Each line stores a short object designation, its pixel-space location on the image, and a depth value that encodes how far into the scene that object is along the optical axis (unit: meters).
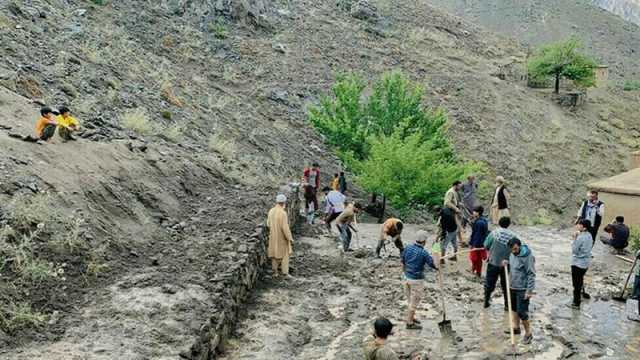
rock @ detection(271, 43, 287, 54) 34.91
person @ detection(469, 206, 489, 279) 12.18
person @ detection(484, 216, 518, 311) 9.64
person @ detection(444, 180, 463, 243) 13.21
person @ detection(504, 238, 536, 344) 8.79
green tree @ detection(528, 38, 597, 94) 41.69
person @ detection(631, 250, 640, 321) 10.22
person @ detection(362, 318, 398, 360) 6.17
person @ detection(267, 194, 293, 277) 11.77
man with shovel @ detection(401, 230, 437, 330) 9.41
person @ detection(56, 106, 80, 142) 11.99
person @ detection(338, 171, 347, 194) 19.72
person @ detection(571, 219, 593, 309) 10.09
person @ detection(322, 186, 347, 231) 15.30
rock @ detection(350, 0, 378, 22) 43.50
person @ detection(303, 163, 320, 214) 17.47
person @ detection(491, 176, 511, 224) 14.54
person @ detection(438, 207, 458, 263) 12.92
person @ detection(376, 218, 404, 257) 11.68
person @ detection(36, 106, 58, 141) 11.44
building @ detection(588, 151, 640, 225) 19.44
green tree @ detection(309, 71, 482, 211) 19.89
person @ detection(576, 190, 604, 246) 13.80
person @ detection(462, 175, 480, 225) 16.52
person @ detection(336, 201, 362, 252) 14.02
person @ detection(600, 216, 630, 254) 15.70
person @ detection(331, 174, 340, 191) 16.67
